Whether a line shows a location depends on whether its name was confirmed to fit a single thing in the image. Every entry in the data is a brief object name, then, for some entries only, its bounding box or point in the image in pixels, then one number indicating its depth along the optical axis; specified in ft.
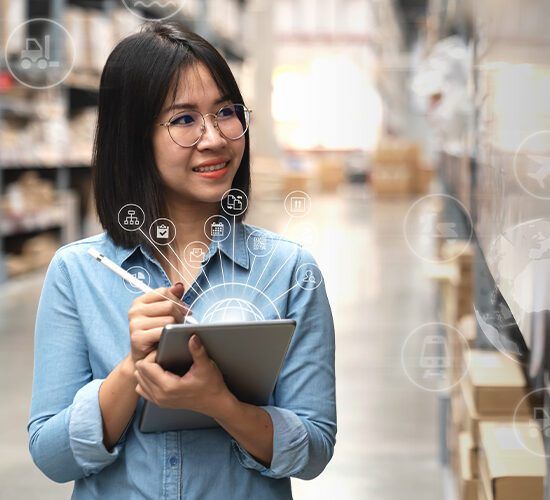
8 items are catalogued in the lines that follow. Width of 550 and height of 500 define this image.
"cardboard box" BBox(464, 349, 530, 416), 9.87
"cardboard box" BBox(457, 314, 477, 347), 11.57
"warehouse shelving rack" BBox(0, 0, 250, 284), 10.56
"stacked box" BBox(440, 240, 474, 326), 11.76
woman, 7.43
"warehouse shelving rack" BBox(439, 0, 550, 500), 8.31
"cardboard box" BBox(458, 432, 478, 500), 10.49
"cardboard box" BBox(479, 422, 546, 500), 8.90
